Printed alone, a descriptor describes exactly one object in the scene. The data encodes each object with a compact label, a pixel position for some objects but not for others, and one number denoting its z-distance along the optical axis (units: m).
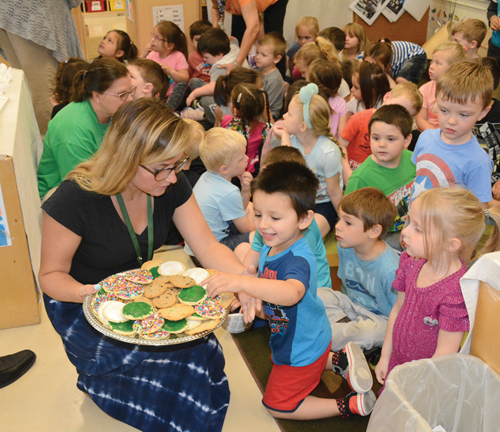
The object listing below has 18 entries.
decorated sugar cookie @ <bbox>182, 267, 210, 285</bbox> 1.82
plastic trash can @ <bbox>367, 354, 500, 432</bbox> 1.34
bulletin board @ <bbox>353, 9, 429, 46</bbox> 6.88
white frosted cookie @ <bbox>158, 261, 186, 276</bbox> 1.83
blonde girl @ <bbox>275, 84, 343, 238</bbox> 3.10
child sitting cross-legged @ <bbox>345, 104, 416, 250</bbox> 2.87
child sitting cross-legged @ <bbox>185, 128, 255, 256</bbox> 2.83
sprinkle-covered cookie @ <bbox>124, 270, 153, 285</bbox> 1.76
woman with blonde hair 1.69
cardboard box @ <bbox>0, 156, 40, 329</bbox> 2.14
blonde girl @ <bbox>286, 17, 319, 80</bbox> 5.75
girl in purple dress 1.66
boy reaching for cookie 1.63
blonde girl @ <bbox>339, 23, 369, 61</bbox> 5.63
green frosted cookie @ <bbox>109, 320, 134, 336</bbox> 1.52
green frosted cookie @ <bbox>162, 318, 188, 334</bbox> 1.56
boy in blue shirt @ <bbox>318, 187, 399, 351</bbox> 2.30
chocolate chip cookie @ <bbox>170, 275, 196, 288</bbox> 1.75
